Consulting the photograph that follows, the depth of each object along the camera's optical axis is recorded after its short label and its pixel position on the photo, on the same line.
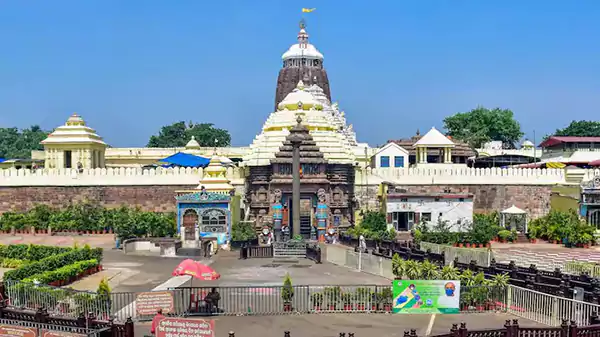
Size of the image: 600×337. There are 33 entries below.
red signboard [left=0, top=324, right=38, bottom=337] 14.43
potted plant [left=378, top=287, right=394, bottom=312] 19.69
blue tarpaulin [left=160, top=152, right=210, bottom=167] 52.84
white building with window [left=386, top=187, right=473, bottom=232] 39.47
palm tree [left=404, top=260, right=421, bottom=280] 22.86
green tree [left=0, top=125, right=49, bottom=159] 101.00
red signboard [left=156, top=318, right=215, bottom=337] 13.74
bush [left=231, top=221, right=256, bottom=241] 36.34
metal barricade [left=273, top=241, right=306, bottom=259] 32.62
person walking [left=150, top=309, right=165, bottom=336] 14.88
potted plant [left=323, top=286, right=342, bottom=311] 19.72
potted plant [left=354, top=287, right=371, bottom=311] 19.81
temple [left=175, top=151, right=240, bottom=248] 36.78
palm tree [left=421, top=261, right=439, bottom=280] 22.20
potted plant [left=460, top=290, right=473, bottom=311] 19.66
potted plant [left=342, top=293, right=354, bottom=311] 19.78
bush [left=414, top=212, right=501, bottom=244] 36.06
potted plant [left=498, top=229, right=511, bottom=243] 38.31
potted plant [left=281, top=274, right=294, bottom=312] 19.62
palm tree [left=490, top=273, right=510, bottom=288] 19.91
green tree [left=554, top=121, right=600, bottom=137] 81.52
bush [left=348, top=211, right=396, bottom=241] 37.12
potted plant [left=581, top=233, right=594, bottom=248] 36.12
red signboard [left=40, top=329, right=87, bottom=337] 14.01
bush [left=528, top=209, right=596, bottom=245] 36.31
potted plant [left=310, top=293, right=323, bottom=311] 19.72
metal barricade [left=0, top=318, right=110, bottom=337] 14.13
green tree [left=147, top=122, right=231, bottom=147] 95.06
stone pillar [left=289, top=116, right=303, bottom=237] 34.84
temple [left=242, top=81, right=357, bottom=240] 40.12
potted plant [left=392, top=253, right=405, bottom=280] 24.03
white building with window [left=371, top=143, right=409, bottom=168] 52.50
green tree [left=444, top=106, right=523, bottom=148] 83.38
